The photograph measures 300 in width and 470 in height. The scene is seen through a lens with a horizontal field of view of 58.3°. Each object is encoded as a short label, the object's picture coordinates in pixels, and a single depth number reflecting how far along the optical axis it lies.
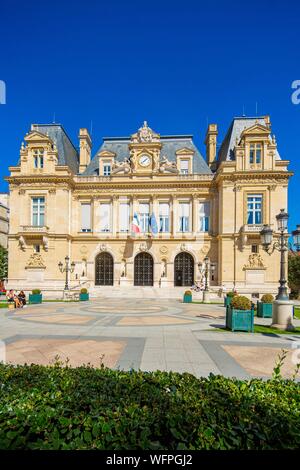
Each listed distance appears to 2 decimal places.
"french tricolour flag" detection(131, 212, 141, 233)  36.47
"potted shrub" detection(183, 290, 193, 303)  26.66
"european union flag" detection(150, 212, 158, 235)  37.06
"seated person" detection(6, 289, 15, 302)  22.23
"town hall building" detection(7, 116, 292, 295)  34.38
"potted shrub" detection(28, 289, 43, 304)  23.44
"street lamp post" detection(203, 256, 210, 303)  26.66
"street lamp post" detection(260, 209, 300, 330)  12.78
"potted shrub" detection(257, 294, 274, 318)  17.12
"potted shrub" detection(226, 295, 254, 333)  12.23
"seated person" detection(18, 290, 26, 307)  20.39
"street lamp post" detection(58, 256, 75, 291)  34.18
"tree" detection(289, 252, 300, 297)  38.28
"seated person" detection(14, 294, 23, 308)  19.70
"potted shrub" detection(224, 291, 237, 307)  21.91
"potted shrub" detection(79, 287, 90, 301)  26.32
